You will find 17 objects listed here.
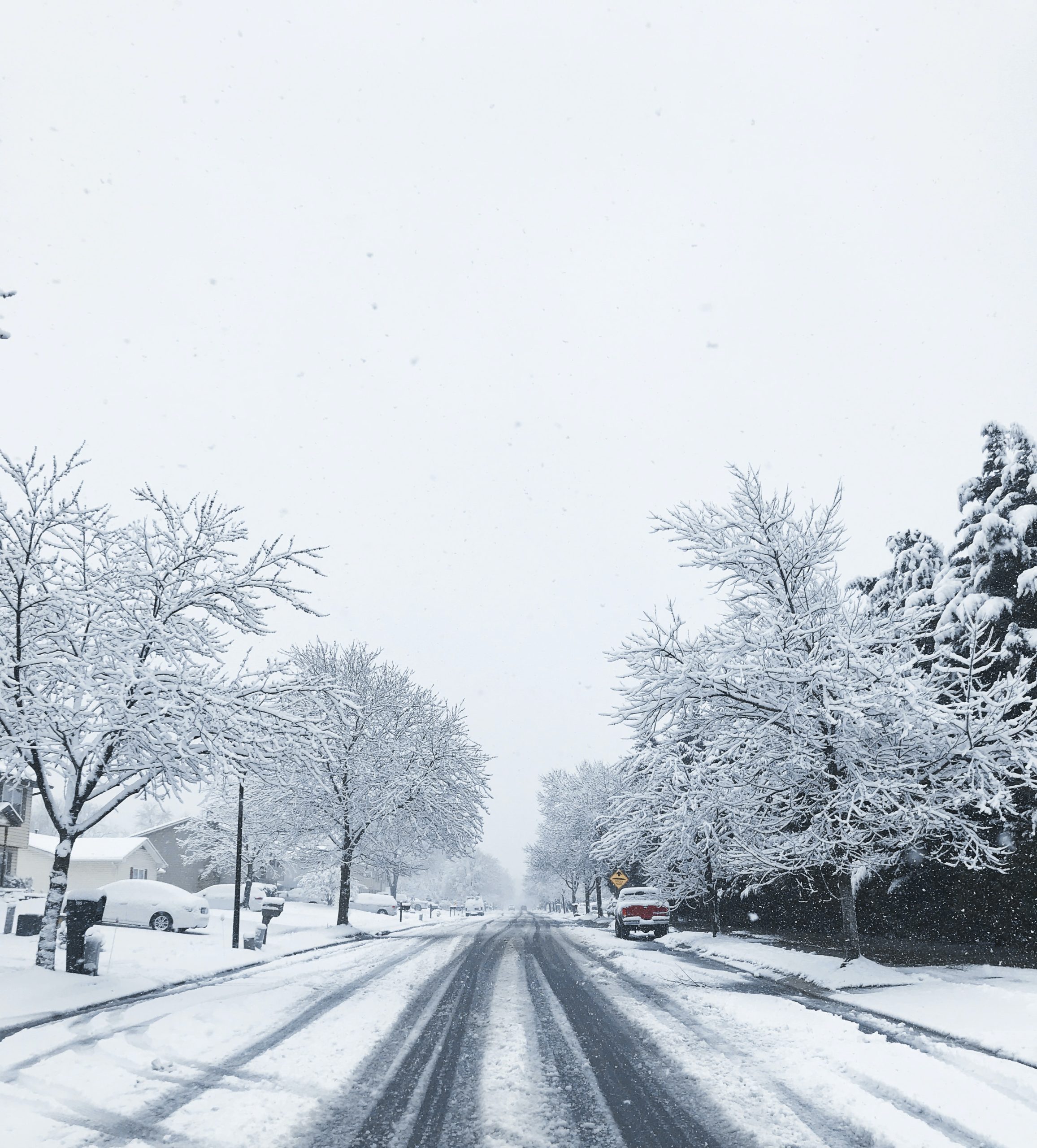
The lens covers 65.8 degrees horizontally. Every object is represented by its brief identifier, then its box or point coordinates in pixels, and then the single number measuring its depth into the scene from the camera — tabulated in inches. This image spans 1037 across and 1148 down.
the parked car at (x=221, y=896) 1689.2
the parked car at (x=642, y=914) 1049.5
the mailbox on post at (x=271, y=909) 1071.6
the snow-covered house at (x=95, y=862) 1947.6
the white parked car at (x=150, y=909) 949.2
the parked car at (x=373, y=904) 1996.8
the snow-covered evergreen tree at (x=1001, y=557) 665.0
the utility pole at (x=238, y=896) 800.3
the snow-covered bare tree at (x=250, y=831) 1222.3
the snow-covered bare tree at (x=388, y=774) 1221.1
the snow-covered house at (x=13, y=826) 1551.4
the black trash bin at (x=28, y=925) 773.9
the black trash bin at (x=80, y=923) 495.5
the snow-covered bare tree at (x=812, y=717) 495.8
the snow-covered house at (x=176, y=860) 2235.5
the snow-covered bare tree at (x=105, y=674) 481.1
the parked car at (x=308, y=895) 2321.6
